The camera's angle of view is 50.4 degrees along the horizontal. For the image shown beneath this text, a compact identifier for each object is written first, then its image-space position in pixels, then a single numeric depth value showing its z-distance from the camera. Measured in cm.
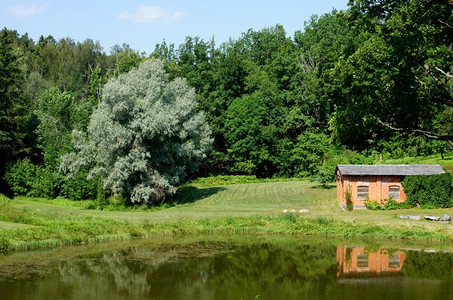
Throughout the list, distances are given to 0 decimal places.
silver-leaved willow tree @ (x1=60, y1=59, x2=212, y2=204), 4441
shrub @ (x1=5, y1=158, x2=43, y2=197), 5634
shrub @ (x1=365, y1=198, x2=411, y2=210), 4009
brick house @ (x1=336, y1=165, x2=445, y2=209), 4078
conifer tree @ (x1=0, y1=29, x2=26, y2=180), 5738
